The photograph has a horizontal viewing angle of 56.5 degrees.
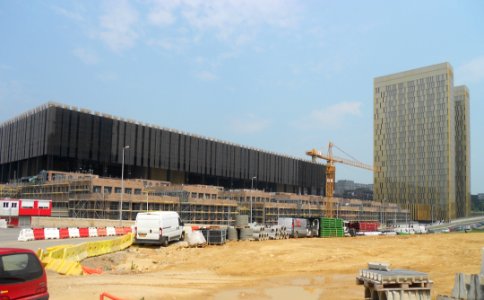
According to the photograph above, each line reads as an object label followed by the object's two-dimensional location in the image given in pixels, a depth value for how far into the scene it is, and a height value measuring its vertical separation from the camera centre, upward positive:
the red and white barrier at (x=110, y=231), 43.91 -3.82
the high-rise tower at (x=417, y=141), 174.75 +23.41
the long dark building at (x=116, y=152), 90.81 +9.55
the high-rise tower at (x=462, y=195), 194.00 +1.98
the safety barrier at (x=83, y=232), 40.84 -3.73
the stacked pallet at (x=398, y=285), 13.17 -2.57
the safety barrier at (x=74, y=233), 39.38 -3.68
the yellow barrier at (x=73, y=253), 20.55 -3.38
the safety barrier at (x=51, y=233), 36.83 -3.54
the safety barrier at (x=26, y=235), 34.62 -3.51
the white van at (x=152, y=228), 32.19 -2.54
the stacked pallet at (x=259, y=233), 43.45 -3.74
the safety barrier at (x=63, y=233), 38.22 -3.61
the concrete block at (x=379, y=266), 14.34 -2.21
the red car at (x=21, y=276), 8.89 -1.77
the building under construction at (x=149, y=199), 71.94 -1.15
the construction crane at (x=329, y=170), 123.69 +8.00
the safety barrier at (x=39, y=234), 35.71 -3.51
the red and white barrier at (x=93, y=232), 42.13 -3.82
